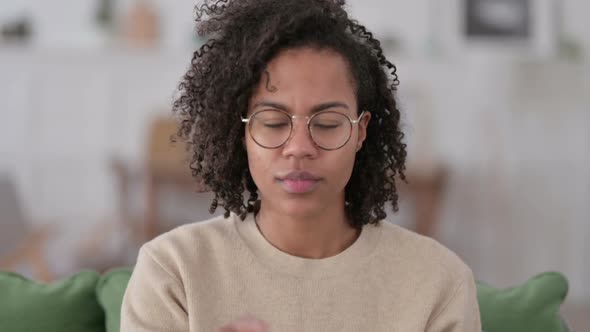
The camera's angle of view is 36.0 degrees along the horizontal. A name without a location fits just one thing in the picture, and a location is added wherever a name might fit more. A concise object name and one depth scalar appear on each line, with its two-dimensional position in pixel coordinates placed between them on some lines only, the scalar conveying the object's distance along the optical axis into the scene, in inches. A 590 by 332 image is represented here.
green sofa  59.9
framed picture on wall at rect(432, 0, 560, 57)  184.7
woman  51.2
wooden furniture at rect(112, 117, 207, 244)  175.8
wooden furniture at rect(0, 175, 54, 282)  151.0
